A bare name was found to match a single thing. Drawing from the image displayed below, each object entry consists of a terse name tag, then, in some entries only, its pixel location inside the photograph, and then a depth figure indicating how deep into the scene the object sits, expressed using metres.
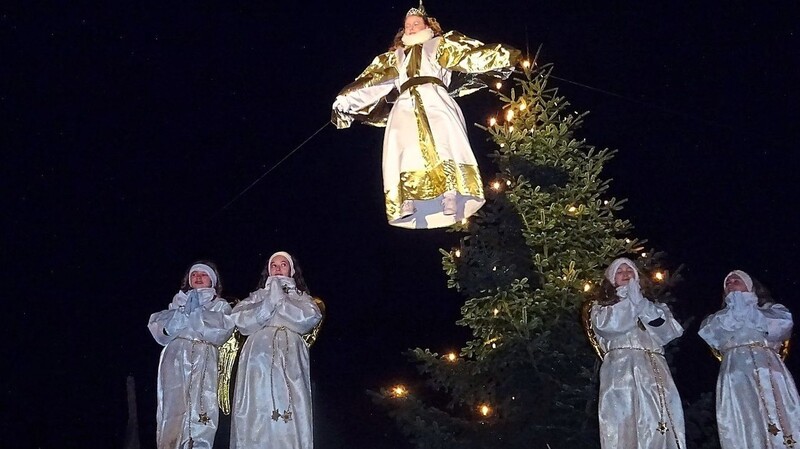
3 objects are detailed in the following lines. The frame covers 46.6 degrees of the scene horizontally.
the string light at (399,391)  7.00
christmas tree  6.68
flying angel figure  6.21
